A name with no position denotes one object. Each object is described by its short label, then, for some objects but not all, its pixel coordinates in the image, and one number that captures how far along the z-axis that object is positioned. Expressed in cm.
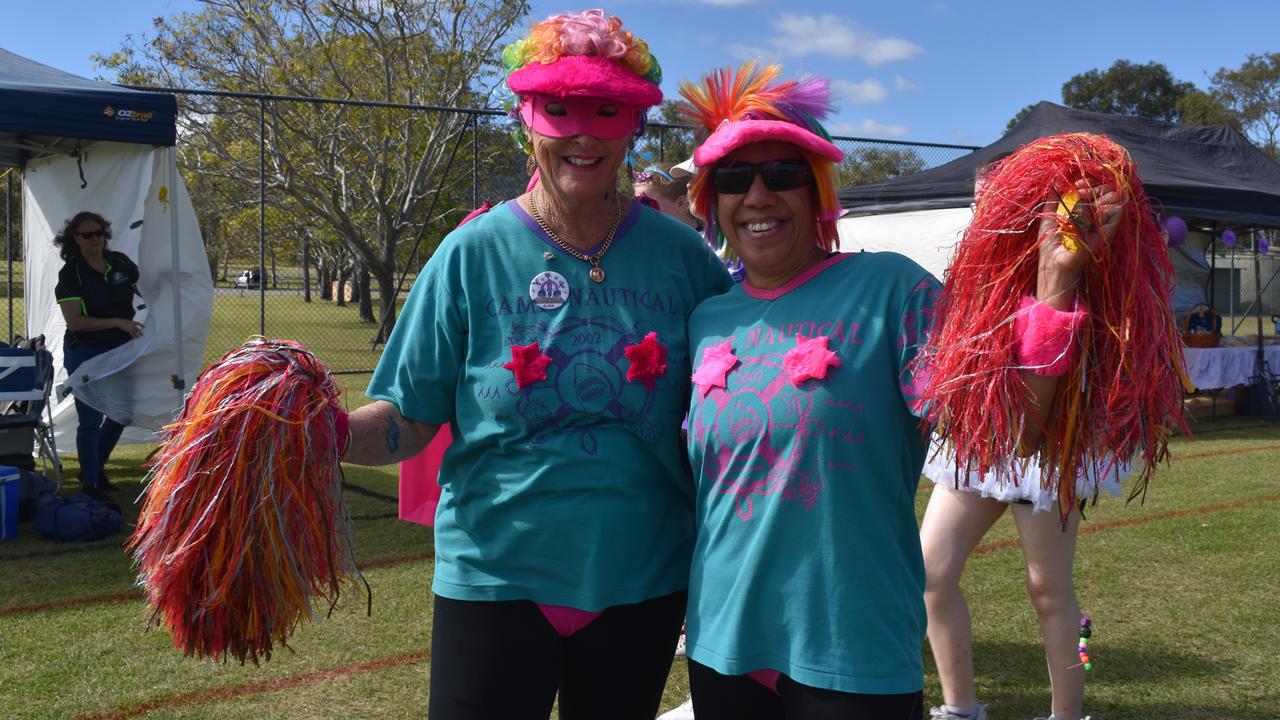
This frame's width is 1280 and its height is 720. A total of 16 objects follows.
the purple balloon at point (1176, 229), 702
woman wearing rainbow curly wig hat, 180
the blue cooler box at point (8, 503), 547
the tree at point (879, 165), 1361
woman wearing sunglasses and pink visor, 162
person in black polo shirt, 645
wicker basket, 1052
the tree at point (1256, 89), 4212
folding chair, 588
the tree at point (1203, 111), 4247
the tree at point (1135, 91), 4925
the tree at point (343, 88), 1755
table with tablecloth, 1025
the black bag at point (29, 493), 586
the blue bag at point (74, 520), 545
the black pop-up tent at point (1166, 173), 917
